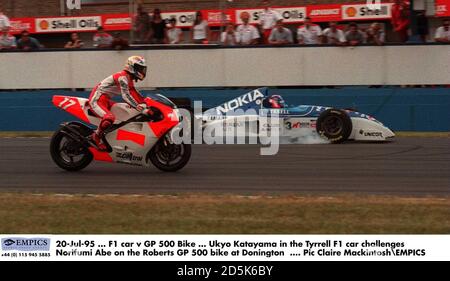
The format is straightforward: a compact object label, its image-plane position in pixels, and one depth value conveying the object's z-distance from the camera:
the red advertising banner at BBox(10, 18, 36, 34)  24.53
